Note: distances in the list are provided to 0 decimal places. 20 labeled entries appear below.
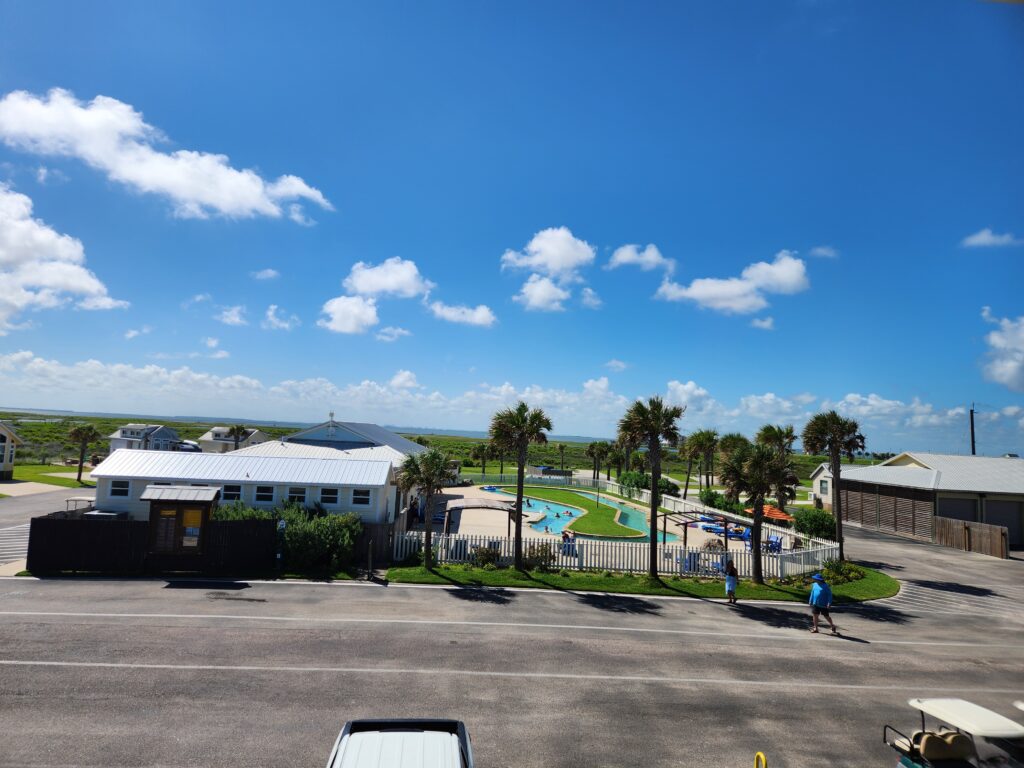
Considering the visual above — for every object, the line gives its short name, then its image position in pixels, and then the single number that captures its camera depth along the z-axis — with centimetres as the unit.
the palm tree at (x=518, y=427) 2475
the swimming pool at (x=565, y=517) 4147
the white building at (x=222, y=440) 7168
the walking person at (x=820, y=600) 1730
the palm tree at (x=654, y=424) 2403
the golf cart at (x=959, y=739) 800
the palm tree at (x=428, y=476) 2353
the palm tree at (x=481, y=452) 7627
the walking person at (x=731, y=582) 2114
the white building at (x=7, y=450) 4822
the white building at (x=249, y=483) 2622
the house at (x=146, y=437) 6438
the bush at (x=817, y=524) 3262
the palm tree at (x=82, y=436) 5091
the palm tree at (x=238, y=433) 7438
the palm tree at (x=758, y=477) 2392
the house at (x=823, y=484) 5306
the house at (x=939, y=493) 3922
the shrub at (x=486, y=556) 2445
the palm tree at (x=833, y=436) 3200
